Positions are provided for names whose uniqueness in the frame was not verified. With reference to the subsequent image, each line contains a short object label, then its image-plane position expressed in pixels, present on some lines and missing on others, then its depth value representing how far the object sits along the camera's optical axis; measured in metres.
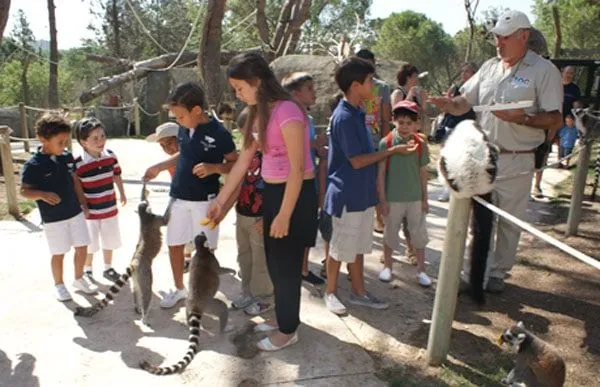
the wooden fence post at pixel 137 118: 15.78
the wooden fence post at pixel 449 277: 2.62
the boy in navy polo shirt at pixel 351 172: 3.22
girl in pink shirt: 2.57
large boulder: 10.55
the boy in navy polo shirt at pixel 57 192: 3.42
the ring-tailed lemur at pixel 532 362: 2.55
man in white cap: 3.43
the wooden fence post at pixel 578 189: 4.84
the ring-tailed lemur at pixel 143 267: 3.24
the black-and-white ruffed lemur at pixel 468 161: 2.51
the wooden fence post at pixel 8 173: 5.78
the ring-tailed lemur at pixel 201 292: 2.91
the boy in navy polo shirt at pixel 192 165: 3.27
